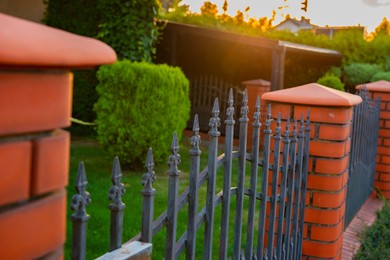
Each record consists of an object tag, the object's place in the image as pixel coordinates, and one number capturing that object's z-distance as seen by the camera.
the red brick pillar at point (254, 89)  12.93
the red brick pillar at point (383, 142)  6.73
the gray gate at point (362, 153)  5.16
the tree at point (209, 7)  36.84
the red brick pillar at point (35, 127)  0.98
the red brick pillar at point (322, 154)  3.76
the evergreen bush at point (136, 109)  8.84
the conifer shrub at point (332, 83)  13.83
